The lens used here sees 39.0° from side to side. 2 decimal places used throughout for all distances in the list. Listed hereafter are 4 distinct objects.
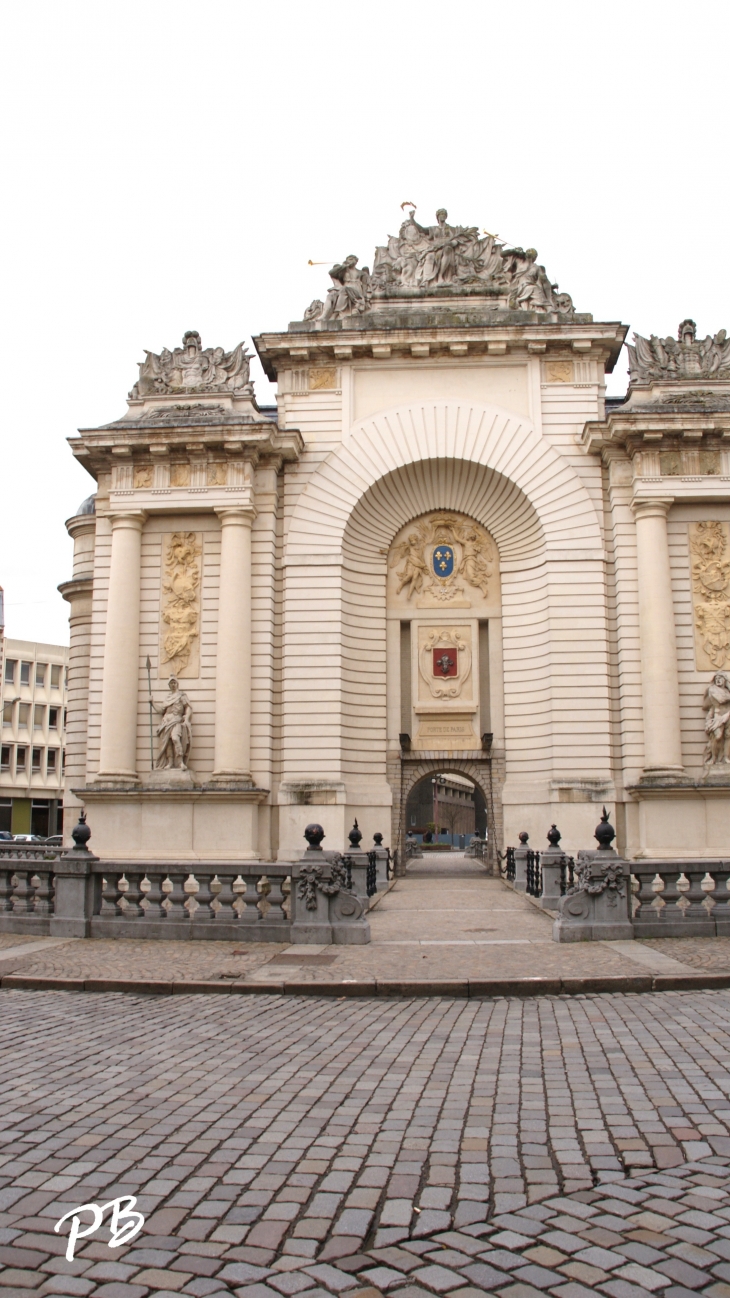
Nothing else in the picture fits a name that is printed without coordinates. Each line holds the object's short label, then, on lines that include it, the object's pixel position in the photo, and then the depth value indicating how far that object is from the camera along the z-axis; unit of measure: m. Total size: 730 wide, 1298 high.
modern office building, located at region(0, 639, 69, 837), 69.38
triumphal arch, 27.56
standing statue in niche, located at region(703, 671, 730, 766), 26.83
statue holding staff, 27.42
